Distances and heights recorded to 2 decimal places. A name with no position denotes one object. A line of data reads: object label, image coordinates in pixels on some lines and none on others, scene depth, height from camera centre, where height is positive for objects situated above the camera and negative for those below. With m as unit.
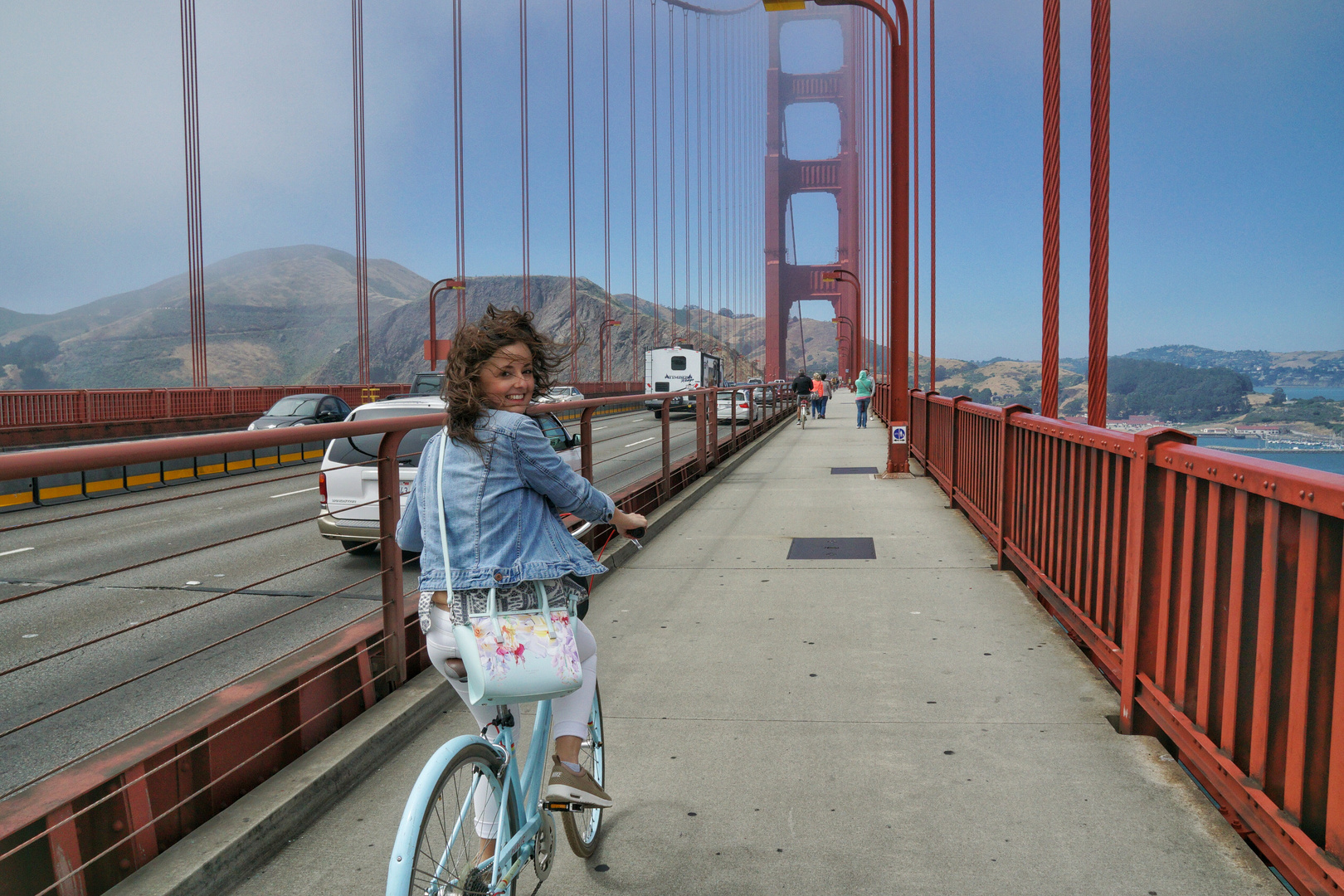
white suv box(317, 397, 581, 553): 7.64 -0.96
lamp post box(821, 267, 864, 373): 38.80 +3.06
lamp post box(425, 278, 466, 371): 37.06 +1.17
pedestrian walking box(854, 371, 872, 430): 25.62 -0.71
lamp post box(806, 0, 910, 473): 13.21 +1.75
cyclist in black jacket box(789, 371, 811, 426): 28.55 -0.67
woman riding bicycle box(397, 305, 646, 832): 2.16 -0.28
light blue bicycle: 1.91 -0.93
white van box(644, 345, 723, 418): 43.22 -0.22
